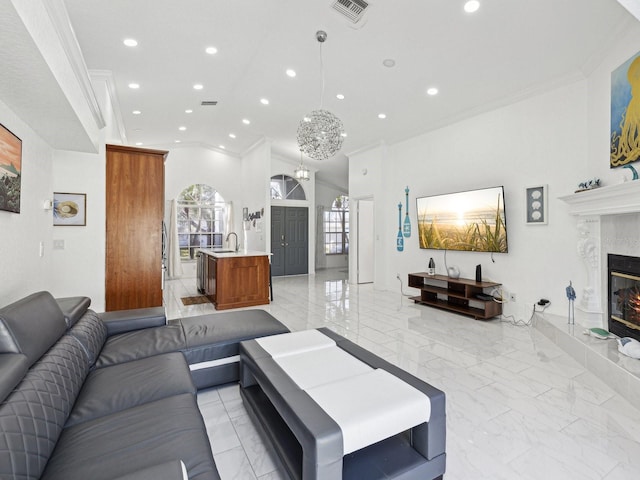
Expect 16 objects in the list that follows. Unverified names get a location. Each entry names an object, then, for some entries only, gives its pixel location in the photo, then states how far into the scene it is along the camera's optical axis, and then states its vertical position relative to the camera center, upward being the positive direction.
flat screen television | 4.60 +0.32
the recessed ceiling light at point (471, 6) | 2.94 +2.23
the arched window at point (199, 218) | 9.12 +0.68
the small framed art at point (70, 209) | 3.77 +0.40
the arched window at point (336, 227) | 10.93 +0.50
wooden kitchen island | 5.31 -0.66
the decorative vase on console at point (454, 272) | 5.14 -0.51
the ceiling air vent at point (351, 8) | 2.84 +2.15
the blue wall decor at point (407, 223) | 6.25 +0.36
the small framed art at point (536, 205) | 4.11 +0.48
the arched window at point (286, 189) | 9.49 +1.62
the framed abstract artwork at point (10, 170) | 2.18 +0.53
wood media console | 4.52 -0.84
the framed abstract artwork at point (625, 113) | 2.85 +1.21
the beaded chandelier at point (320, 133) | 3.21 +1.12
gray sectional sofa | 1.11 -0.79
